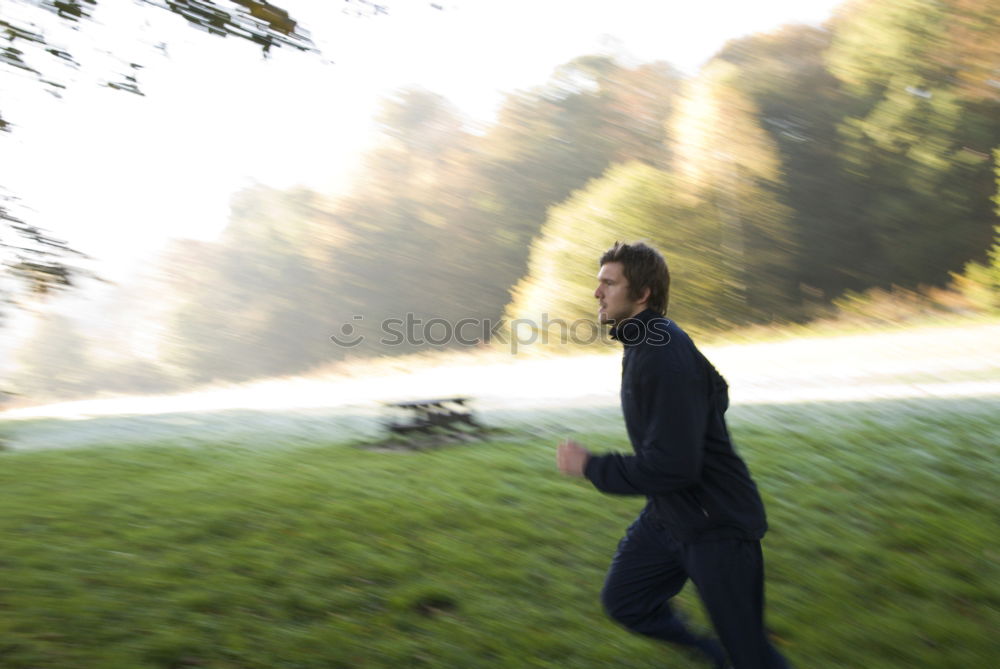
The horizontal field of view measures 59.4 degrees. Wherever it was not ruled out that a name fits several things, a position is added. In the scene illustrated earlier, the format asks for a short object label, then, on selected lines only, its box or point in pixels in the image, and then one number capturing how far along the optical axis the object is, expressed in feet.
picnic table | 33.50
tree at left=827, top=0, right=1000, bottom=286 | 81.76
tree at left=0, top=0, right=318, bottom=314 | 18.12
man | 9.58
